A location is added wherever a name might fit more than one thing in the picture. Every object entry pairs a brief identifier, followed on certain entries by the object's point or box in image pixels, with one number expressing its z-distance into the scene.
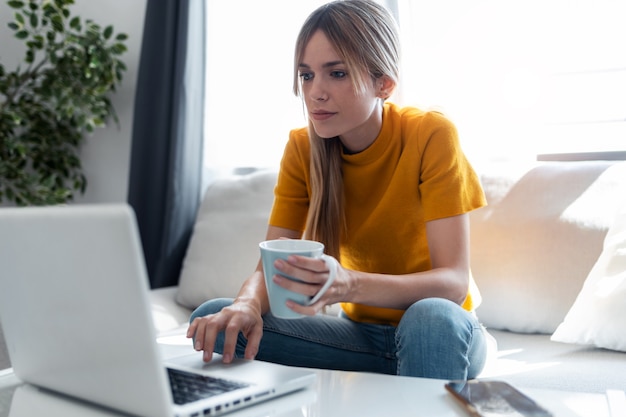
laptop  0.76
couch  1.65
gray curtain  2.67
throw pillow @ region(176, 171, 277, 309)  2.30
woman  1.35
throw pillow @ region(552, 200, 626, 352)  1.65
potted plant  2.78
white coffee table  0.91
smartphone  0.84
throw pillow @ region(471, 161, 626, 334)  1.86
